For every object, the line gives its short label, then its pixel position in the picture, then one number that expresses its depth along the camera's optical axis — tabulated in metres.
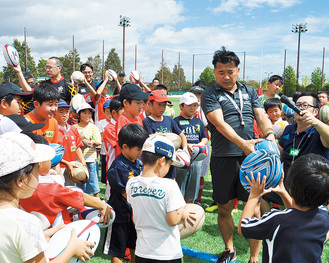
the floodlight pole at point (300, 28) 53.53
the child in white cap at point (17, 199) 1.63
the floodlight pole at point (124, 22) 48.03
